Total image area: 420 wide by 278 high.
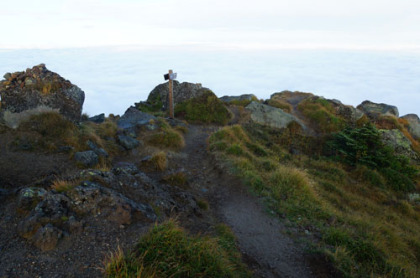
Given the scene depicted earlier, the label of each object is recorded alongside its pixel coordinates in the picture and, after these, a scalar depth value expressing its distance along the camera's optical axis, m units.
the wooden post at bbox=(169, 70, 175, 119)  18.00
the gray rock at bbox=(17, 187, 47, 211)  5.50
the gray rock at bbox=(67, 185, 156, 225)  5.41
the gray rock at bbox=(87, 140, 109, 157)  10.45
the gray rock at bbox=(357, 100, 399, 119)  28.36
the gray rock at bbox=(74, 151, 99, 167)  9.32
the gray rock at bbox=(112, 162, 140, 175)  7.37
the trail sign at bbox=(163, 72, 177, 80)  17.13
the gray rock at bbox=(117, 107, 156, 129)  15.24
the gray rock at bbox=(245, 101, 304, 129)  19.75
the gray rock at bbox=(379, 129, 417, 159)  18.39
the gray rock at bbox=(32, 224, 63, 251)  4.53
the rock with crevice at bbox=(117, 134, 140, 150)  12.23
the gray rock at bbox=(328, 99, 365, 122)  23.23
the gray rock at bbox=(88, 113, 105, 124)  16.33
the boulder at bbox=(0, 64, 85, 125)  11.39
